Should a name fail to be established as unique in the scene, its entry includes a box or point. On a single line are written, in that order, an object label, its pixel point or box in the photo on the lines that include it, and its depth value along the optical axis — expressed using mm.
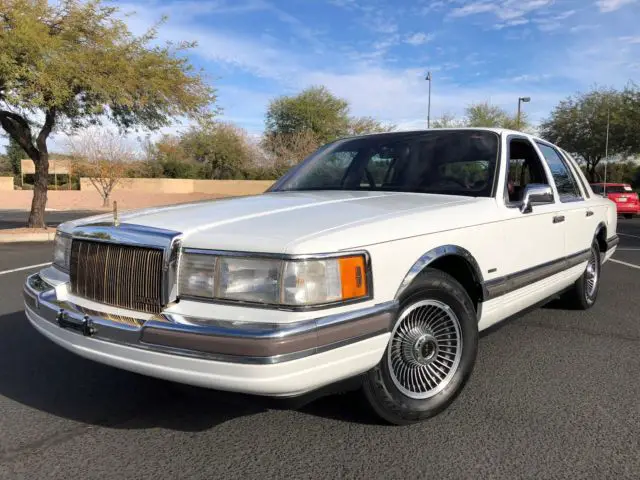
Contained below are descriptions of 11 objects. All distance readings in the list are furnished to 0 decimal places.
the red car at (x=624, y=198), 21969
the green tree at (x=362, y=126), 45600
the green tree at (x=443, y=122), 44969
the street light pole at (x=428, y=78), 37844
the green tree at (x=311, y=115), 46281
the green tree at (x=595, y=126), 33781
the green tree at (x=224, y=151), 53000
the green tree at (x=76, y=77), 12609
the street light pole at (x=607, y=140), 34116
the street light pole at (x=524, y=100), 35947
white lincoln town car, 2359
